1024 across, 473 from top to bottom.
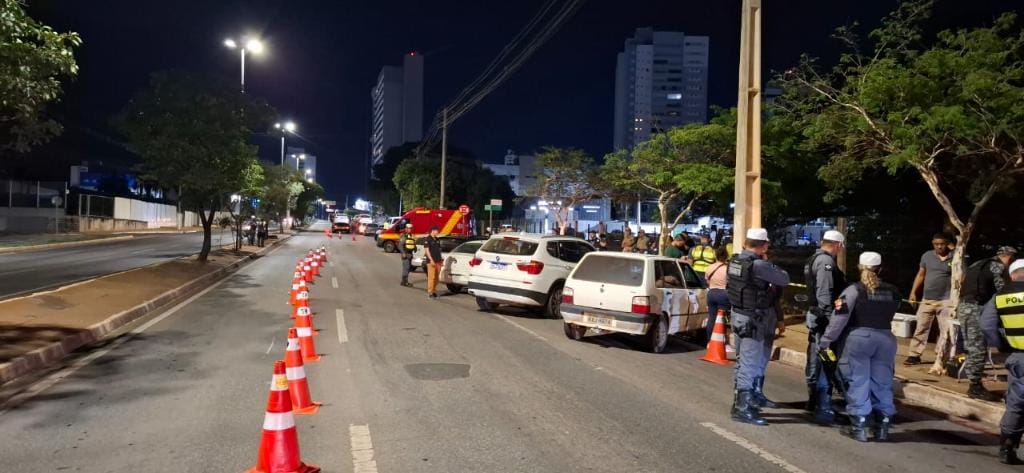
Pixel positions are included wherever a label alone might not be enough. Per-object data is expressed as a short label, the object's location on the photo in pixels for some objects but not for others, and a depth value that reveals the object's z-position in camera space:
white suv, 13.07
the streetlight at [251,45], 25.05
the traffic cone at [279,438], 4.59
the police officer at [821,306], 6.81
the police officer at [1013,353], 5.53
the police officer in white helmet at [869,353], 6.15
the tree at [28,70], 7.82
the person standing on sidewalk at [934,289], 9.37
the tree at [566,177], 36.56
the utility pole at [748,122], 12.34
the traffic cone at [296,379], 6.40
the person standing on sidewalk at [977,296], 7.65
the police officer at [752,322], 6.56
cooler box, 11.16
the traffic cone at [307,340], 8.74
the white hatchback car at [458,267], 16.72
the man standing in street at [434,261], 16.30
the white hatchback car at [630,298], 10.06
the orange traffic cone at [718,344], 9.84
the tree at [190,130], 20.95
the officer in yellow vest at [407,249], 19.08
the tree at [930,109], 9.88
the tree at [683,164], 18.44
